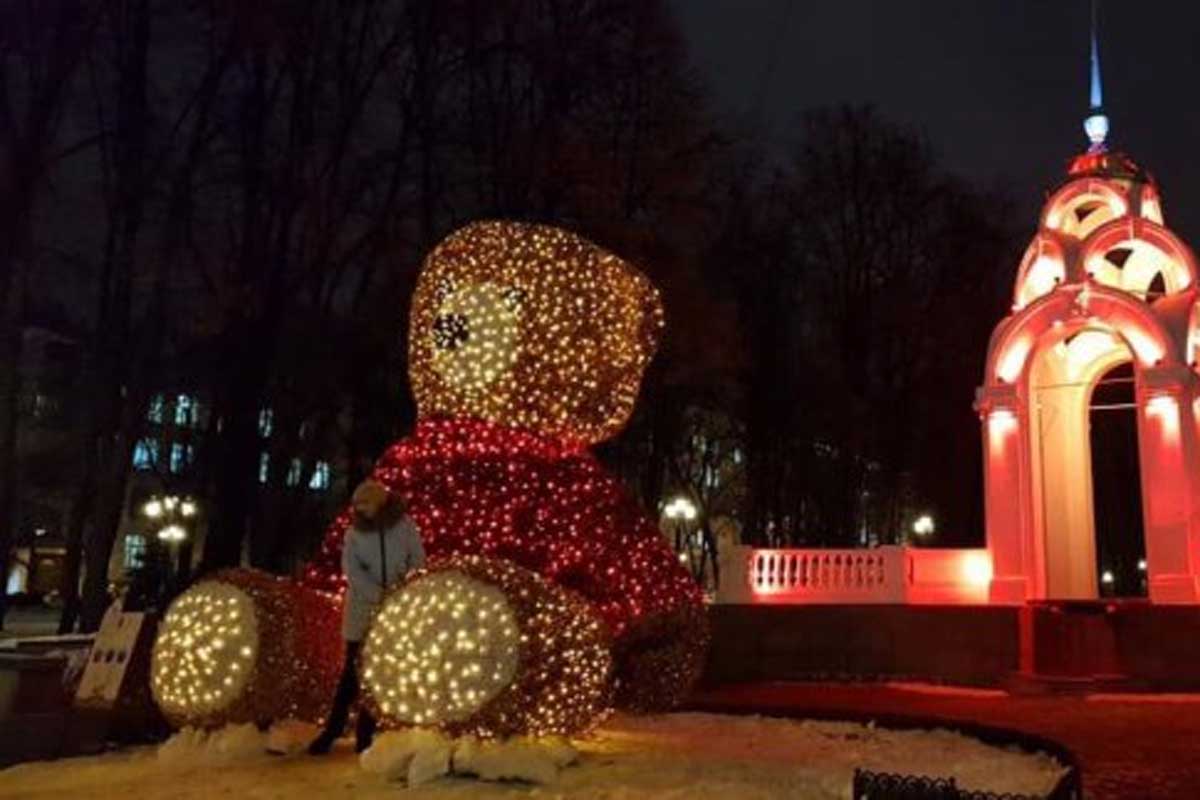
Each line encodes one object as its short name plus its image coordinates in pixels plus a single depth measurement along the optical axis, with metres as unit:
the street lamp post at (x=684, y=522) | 31.17
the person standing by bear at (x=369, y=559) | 7.21
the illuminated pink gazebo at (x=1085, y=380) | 14.84
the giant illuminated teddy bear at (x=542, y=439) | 7.96
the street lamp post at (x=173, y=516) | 30.88
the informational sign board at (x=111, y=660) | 8.68
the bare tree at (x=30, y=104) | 13.20
